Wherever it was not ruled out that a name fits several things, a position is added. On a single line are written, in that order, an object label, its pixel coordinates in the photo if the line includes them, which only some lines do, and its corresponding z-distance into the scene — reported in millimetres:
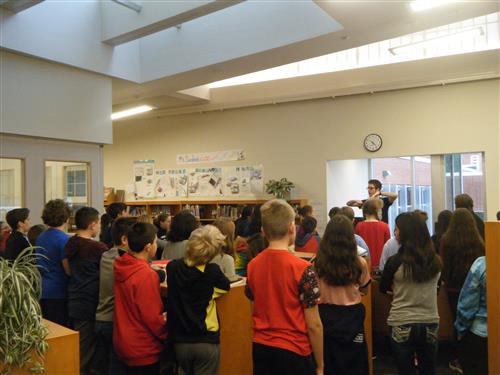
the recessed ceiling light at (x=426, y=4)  4480
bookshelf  8500
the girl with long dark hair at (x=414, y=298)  2795
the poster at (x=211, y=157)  8877
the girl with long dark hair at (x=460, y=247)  3566
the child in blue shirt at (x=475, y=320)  2863
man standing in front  6160
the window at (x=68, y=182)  5949
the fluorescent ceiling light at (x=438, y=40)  6652
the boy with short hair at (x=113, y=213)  4839
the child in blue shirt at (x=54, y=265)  3371
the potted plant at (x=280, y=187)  8062
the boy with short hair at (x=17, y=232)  3961
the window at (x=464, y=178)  7000
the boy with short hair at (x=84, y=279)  3168
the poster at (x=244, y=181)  8641
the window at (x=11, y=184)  5539
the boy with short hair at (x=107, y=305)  3016
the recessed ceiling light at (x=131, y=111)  8898
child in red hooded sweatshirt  2730
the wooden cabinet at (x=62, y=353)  2191
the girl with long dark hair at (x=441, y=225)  4301
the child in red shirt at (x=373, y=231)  4734
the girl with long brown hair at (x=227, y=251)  3135
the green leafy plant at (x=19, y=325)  1971
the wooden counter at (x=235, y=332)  3025
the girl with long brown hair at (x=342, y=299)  2643
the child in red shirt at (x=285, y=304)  2164
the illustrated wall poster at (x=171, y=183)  9438
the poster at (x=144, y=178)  9820
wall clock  7457
